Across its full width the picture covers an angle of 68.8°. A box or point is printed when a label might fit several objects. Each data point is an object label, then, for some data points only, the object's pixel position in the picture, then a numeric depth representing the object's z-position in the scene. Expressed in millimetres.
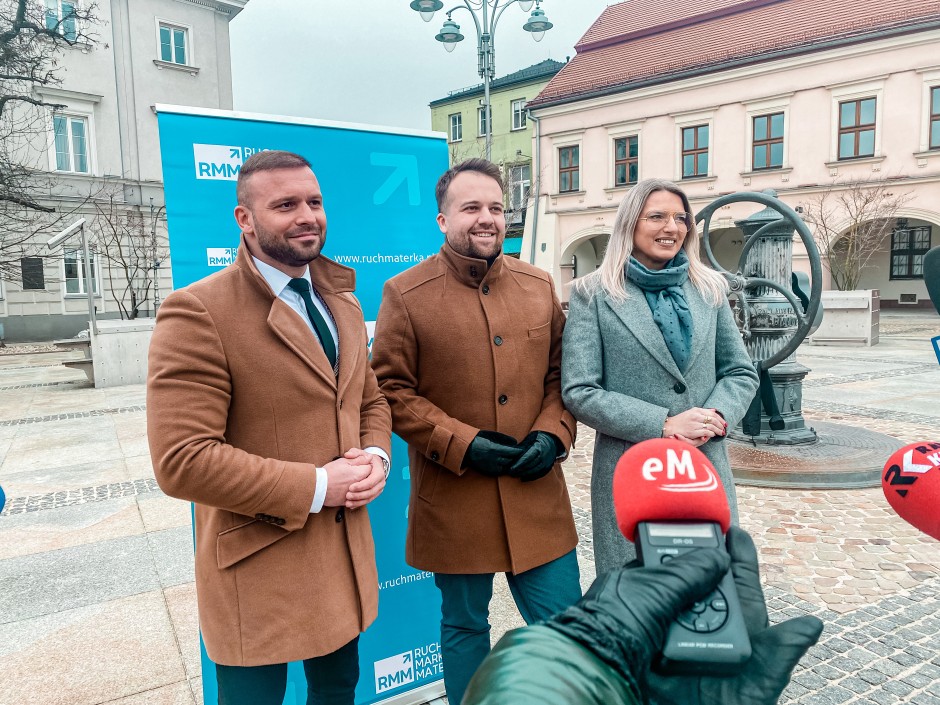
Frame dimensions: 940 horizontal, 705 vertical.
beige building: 23094
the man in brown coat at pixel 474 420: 2275
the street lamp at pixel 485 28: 12938
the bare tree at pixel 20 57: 12258
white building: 23219
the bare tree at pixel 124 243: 21453
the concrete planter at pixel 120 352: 11914
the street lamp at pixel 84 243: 11508
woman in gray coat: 2223
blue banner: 2369
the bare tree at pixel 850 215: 21953
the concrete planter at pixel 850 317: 15352
